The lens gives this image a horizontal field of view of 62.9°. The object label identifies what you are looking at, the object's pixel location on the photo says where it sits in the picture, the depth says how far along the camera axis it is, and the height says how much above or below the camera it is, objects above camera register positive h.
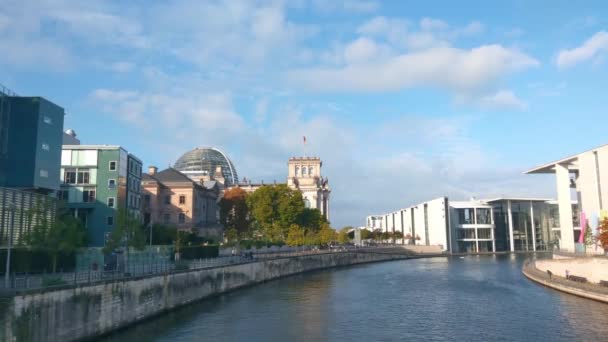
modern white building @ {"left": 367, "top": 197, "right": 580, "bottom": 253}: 179.25 +4.59
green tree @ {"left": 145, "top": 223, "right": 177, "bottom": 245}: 78.56 +0.88
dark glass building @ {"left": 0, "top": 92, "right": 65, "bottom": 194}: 56.91 +11.47
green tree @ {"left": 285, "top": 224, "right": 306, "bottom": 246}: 113.12 +0.57
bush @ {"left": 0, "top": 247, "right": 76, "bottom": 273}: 36.81 -1.46
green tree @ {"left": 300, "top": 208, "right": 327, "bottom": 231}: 130.88 +5.46
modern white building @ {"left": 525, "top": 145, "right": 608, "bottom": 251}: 82.88 +8.85
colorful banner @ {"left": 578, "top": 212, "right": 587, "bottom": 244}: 86.38 +2.05
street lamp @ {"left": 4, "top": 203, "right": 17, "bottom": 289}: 27.92 -2.18
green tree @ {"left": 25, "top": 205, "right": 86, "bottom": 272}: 38.31 +0.29
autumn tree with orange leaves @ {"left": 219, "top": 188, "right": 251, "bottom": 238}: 132.12 +7.24
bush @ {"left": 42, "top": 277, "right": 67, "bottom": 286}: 30.17 -2.41
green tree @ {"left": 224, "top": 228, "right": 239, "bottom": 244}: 110.38 +0.92
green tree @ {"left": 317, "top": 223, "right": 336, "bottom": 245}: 127.81 +1.36
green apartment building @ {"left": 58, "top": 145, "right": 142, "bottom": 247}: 75.12 +8.70
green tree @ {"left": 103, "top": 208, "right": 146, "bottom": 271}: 48.59 +0.71
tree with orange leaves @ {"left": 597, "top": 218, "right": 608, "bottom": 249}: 64.31 +0.34
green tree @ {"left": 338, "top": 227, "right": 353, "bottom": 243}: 152.96 +0.95
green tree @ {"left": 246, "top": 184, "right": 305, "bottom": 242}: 119.50 +7.33
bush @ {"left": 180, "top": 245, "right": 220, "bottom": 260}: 63.09 -1.53
